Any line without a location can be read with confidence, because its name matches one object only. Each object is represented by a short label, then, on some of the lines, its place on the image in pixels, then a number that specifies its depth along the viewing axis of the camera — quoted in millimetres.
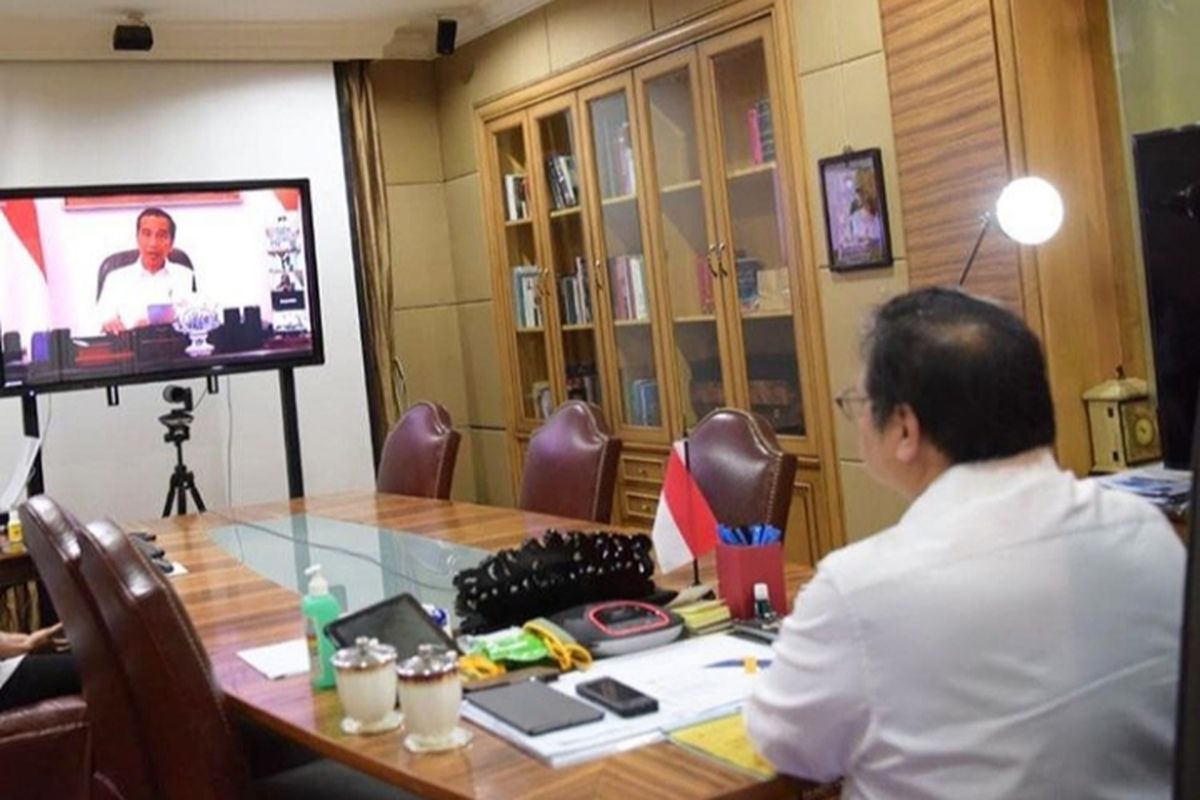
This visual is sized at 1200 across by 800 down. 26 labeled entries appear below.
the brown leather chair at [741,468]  2717
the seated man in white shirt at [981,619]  1305
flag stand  2275
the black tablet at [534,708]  1615
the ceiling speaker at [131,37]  5375
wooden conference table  1462
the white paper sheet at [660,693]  1554
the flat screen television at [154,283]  4941
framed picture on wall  3893
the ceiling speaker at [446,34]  5809
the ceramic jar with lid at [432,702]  1599
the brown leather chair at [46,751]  2766
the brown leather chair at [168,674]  1855
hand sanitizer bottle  1924
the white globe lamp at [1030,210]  3064
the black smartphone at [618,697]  1634
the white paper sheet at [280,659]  2045
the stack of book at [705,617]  2027
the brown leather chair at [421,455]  4145
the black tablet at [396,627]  1871
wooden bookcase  4293
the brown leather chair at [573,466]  3406
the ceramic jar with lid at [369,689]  1683
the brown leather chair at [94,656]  1991
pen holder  2084
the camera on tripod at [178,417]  5223
